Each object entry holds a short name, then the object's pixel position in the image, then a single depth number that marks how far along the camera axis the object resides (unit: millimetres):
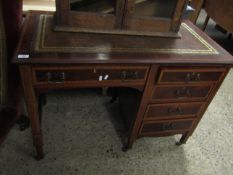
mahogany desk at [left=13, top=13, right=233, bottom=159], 854
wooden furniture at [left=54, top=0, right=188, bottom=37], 971
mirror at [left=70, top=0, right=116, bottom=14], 963
